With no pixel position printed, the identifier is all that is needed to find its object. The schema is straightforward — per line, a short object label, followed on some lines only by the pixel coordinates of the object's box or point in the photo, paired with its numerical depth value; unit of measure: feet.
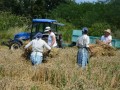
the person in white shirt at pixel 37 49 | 39.88
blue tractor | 66.88
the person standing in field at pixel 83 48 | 40.29
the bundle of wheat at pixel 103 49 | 49.29
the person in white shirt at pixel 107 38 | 47.21
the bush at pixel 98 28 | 102.81
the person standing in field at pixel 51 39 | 45.29
